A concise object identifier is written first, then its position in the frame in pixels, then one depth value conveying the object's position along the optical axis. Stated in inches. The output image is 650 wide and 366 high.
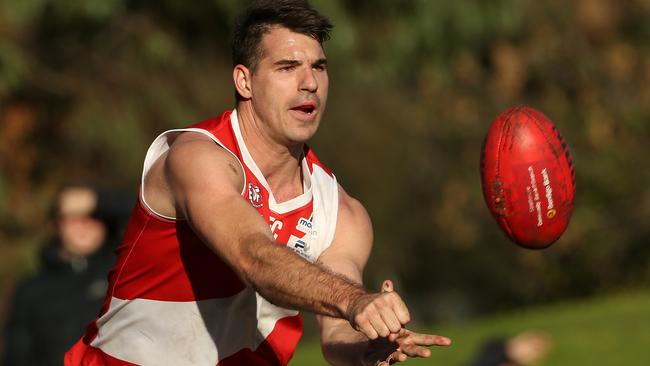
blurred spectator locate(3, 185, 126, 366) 585.9
